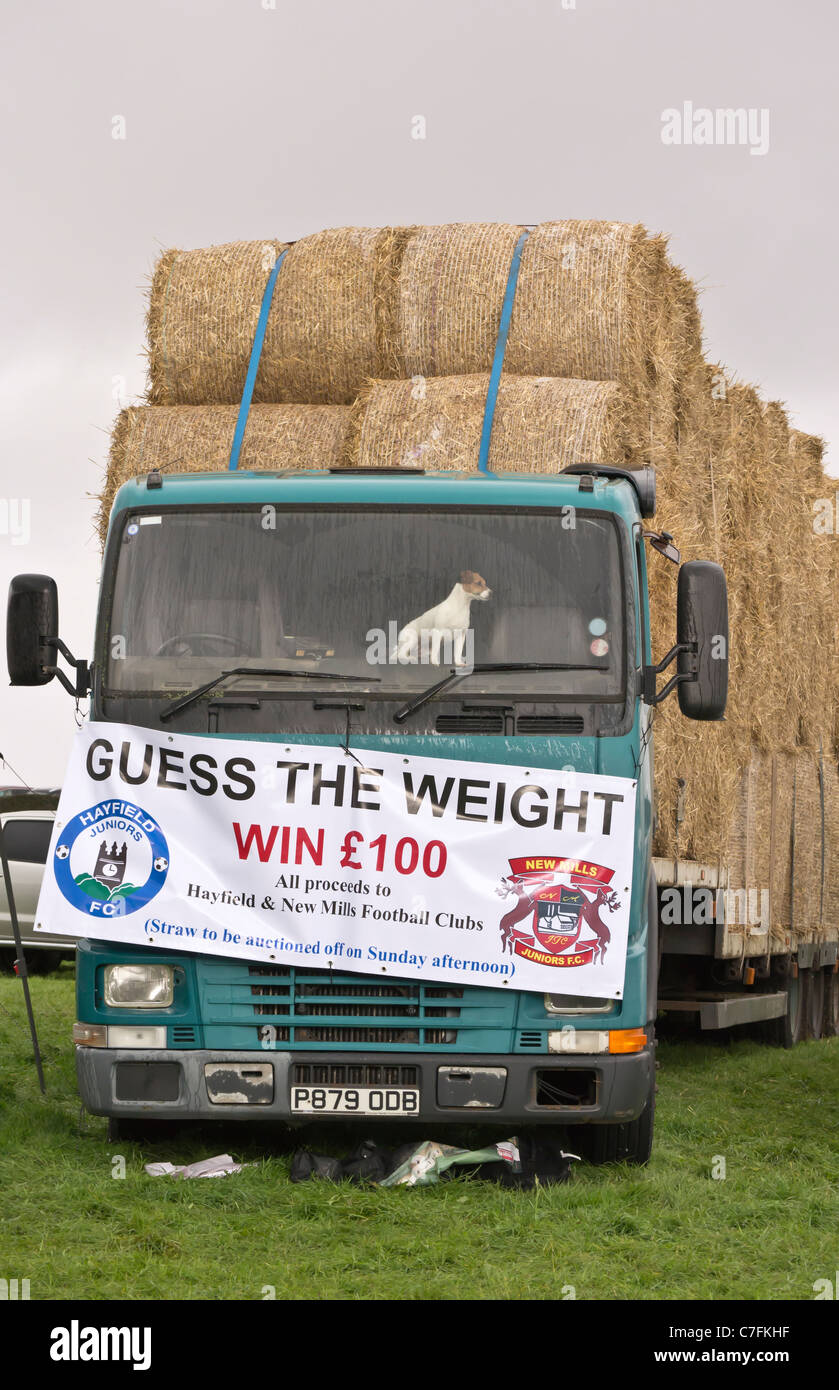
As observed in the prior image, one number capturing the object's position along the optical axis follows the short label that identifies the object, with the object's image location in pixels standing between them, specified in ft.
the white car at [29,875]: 59.98
